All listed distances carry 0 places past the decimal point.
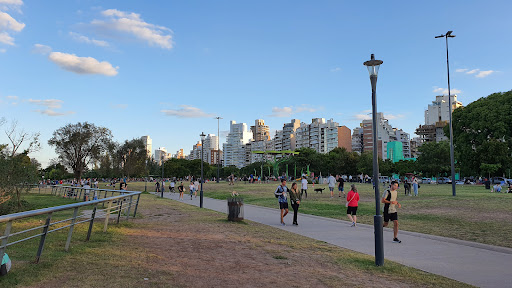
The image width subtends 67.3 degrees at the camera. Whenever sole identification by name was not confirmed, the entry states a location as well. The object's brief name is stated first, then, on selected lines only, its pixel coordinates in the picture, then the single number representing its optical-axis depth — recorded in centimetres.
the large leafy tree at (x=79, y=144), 5572
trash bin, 1468
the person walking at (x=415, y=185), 2983
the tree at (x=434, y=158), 8062
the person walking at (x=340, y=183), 2870
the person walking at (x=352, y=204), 1388
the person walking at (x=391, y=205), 1047
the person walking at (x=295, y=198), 1423
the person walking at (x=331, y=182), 2942
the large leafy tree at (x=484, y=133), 4853
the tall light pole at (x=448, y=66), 3133
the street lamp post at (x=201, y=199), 2286
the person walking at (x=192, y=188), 3506
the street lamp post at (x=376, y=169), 743
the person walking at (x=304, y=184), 2733
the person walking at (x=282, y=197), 1459
